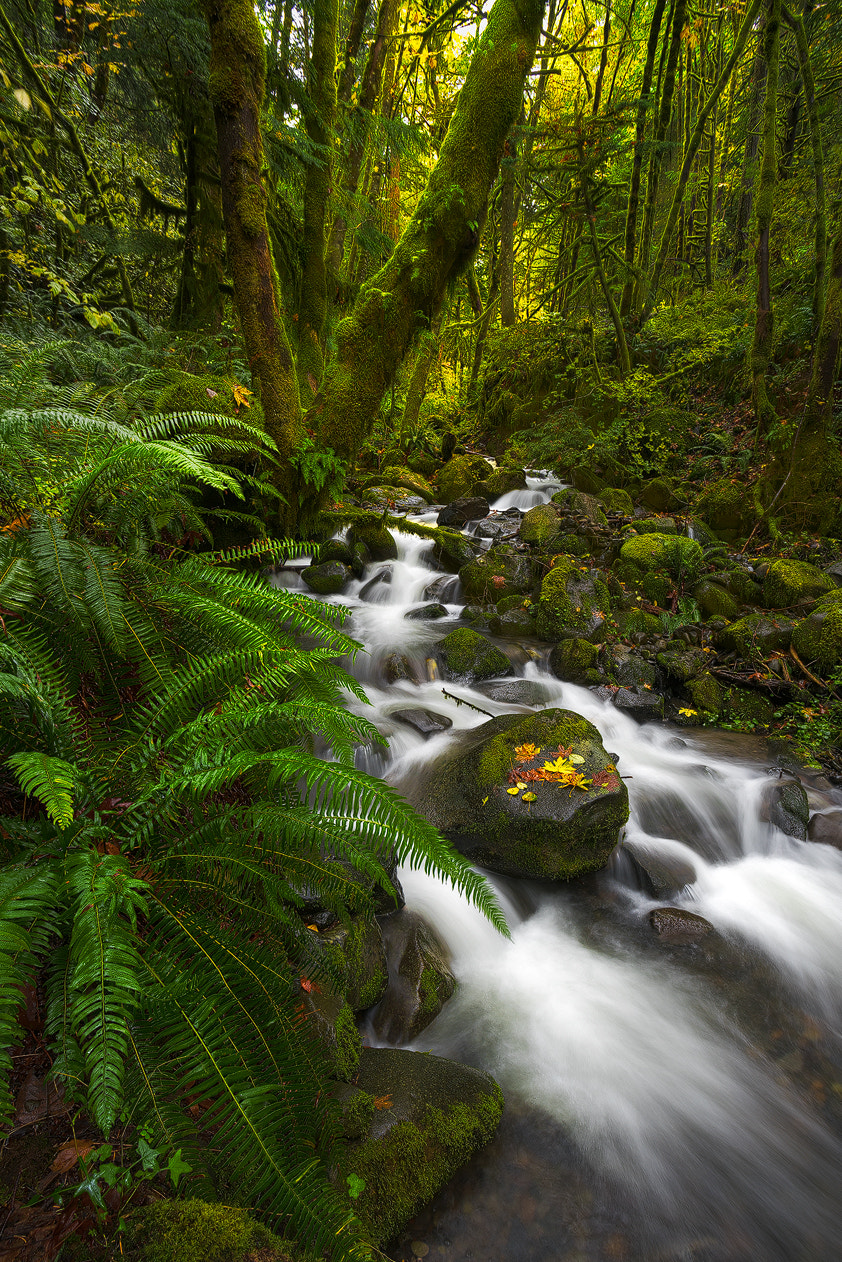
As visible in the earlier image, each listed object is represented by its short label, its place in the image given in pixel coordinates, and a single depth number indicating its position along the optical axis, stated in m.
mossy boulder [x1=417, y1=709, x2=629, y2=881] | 3.63
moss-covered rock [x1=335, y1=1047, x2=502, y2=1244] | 1.80
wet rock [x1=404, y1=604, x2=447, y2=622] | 7.16
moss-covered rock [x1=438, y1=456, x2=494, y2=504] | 11.03
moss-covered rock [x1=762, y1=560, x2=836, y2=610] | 6.25
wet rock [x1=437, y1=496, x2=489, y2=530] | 9.76
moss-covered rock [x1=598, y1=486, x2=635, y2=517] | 9.05
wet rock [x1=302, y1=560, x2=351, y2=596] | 7.08
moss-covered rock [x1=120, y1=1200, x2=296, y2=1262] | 1.11
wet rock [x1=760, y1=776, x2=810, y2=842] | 4.32
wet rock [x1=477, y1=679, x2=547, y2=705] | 5.57
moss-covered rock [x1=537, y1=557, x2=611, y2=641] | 6.39
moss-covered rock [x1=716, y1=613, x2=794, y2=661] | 5.89
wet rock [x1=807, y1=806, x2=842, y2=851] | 4.19
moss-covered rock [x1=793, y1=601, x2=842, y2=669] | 5.45
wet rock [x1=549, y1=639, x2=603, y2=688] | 5.98
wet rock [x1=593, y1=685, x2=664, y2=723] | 5.66
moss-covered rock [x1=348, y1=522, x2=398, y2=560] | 7.84
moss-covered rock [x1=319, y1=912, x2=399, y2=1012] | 2.42
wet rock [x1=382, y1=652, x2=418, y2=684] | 5.87
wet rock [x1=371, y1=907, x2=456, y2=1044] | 2.66
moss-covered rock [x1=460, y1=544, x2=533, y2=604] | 7.29
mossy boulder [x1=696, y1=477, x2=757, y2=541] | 7.87
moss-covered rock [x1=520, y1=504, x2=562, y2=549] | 7.91
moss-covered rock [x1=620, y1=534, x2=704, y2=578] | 6.89
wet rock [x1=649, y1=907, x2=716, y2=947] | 3.51
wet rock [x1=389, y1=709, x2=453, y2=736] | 4.92
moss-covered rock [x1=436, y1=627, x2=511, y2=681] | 5.90
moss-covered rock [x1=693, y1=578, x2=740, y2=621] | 6.46
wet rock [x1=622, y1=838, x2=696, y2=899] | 3.84
